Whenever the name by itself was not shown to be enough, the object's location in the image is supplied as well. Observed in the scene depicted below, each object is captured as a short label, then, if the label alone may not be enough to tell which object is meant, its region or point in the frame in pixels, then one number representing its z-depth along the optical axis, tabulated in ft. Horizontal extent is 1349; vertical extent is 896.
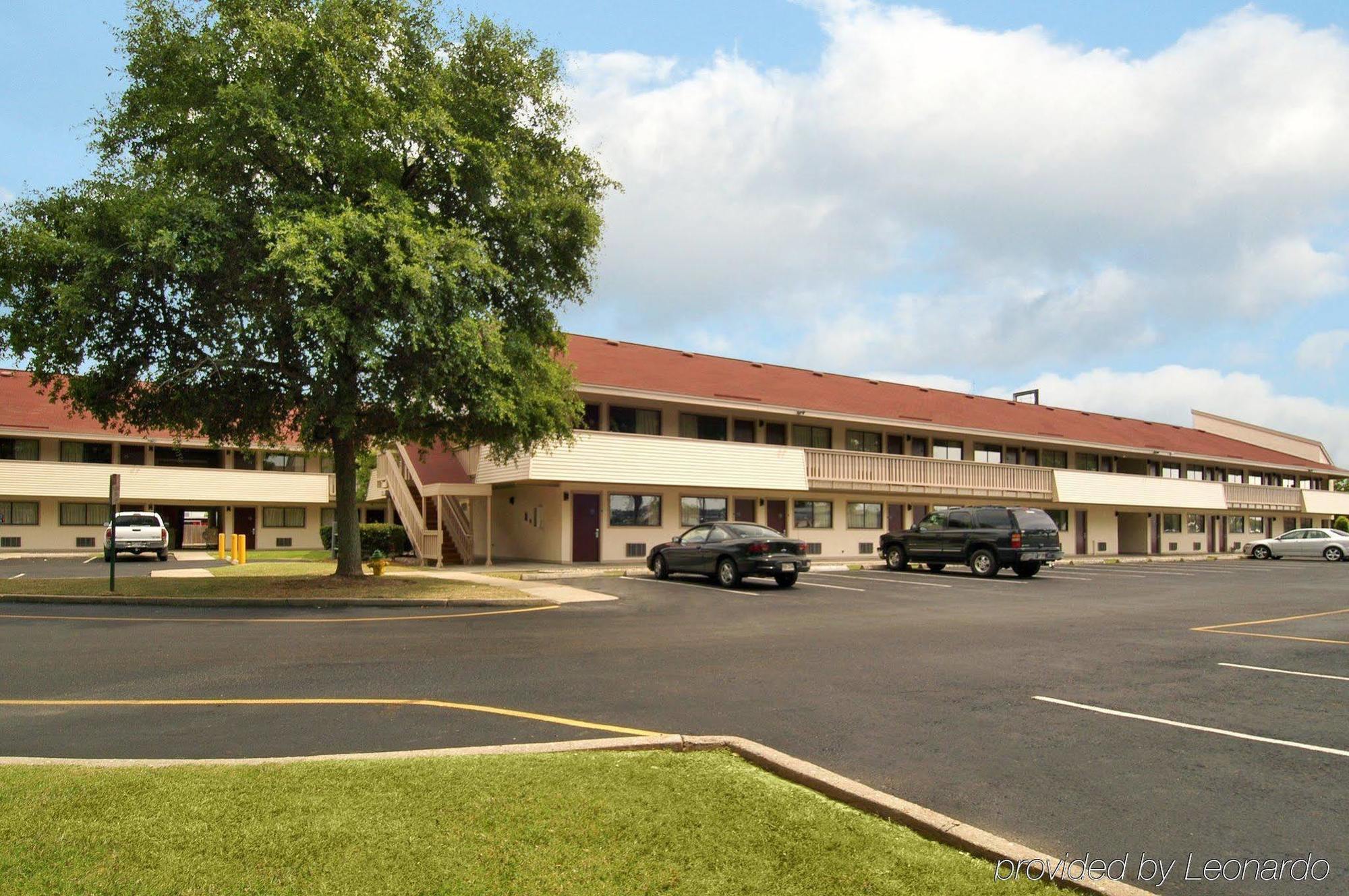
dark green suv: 85.10
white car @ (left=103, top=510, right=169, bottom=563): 107.76
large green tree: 53.42
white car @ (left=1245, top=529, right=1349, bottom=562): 139.33
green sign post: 57.93
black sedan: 70.59
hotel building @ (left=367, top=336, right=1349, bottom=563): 97.09
